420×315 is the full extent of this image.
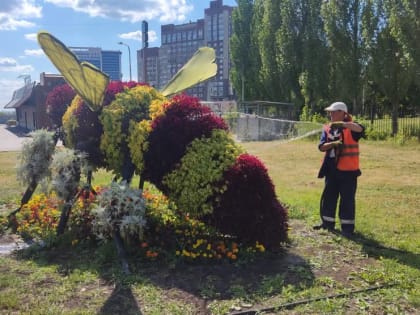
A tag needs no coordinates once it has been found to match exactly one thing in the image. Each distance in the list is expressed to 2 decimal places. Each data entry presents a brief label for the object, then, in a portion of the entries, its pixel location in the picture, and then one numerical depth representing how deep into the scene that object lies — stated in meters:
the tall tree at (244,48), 36.50
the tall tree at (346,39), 22.84
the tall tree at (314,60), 26.31
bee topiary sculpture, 4.55
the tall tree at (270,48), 30.42
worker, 5.49
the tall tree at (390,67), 19.23
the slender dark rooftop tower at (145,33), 37.49
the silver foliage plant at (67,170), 5.12
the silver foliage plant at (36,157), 5.75
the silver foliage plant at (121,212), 4.55
